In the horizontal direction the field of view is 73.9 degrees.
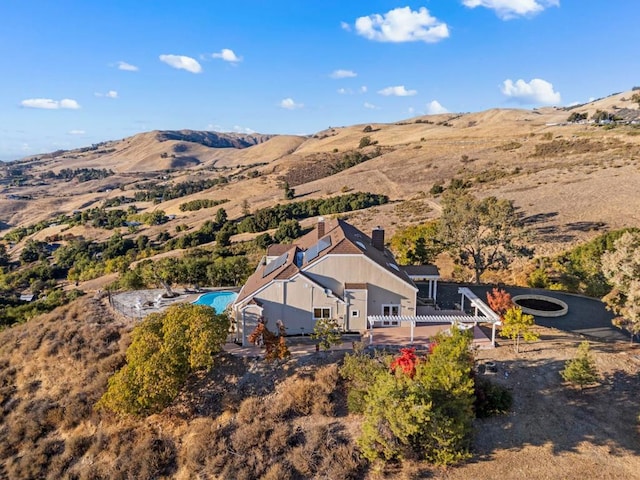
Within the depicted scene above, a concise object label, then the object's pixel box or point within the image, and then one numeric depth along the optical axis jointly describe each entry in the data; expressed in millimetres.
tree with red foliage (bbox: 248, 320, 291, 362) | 22297
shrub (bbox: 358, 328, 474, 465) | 16250
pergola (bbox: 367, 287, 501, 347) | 23859
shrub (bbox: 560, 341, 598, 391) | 19609
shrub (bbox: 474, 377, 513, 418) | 18922
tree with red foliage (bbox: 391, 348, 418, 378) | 18578
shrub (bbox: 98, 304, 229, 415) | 20156
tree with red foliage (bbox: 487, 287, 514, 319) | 25469
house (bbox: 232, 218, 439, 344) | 25156
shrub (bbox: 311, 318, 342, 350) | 22688
